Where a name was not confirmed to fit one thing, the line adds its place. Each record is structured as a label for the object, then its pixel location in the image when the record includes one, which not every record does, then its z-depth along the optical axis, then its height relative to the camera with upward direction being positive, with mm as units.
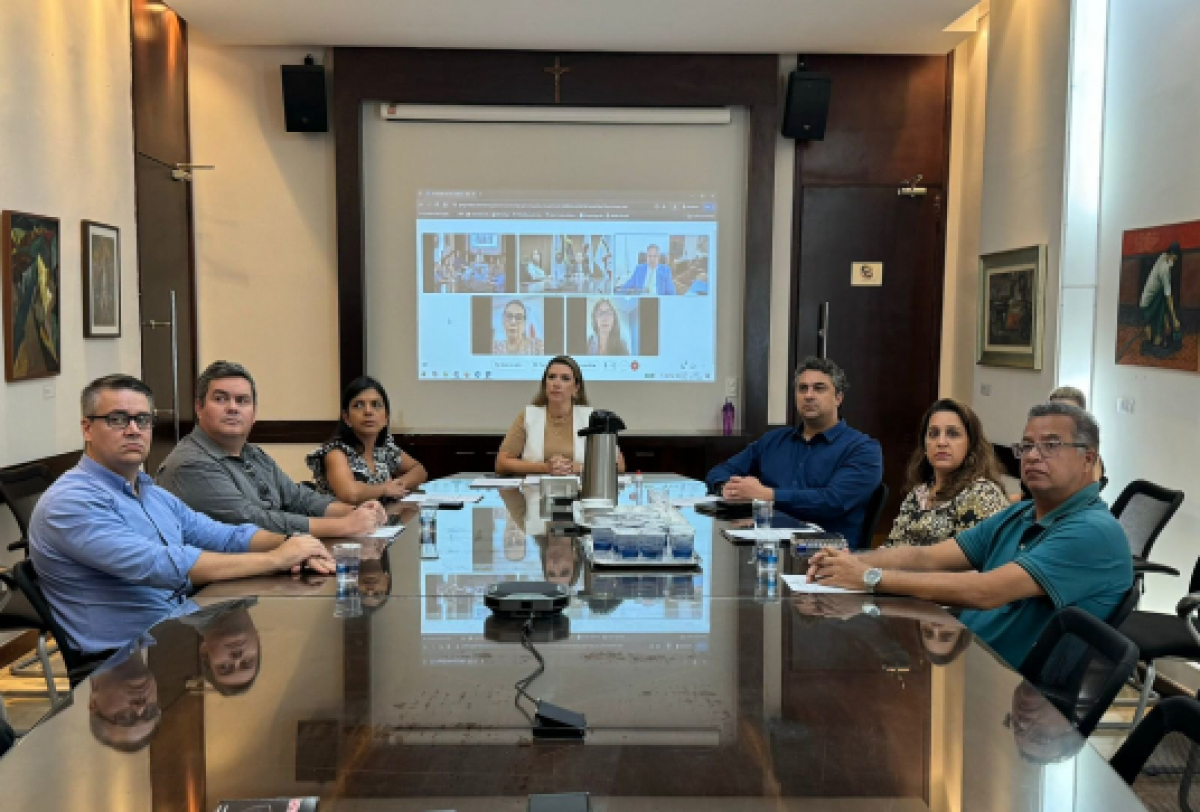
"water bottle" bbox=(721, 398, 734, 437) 6754 -615
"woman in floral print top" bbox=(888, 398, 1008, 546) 3174 -492
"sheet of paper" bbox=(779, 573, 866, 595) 2582 -665
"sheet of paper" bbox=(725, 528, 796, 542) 3213 -666
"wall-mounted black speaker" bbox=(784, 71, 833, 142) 6422 +1379
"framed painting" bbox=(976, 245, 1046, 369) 5262 +100
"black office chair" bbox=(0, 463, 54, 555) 4055 -698
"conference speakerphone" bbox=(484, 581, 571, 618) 2268 -615
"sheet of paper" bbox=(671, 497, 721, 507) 3951 -692
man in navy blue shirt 4059 -597
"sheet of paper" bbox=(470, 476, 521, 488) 4445 -706
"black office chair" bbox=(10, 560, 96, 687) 2537 -771
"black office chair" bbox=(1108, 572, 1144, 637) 2389 -653
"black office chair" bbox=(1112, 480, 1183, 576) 3729 -709
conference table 1427 -648
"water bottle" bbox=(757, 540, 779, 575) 2738 -625
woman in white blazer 5168 -518
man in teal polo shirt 2389 -562
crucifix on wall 6496 +1570
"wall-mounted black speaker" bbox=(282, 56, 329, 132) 6340 +1378
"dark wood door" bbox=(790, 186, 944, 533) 6773 +156
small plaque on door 6801 +338
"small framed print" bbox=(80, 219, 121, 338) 5184 +190
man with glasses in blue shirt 2539 -583
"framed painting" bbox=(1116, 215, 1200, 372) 4051 +124
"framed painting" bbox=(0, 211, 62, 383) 4414 +89
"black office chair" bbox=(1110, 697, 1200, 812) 1579 -658
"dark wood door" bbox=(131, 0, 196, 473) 5906 +631
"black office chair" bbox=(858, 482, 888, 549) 4004 -732
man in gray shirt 3254 -484
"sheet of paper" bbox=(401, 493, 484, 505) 3932 -687
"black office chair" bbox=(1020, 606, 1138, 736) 1805 -636
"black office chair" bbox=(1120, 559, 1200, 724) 3168 -1008
